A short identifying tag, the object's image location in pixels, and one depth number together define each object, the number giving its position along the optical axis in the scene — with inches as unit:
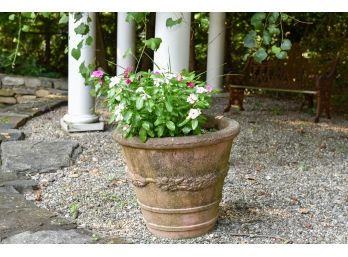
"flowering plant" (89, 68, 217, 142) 102.4
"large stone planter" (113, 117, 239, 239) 101.4
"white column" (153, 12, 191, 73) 145.9
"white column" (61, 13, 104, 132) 200.8
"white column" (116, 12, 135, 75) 248.4
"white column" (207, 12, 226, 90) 299.9
